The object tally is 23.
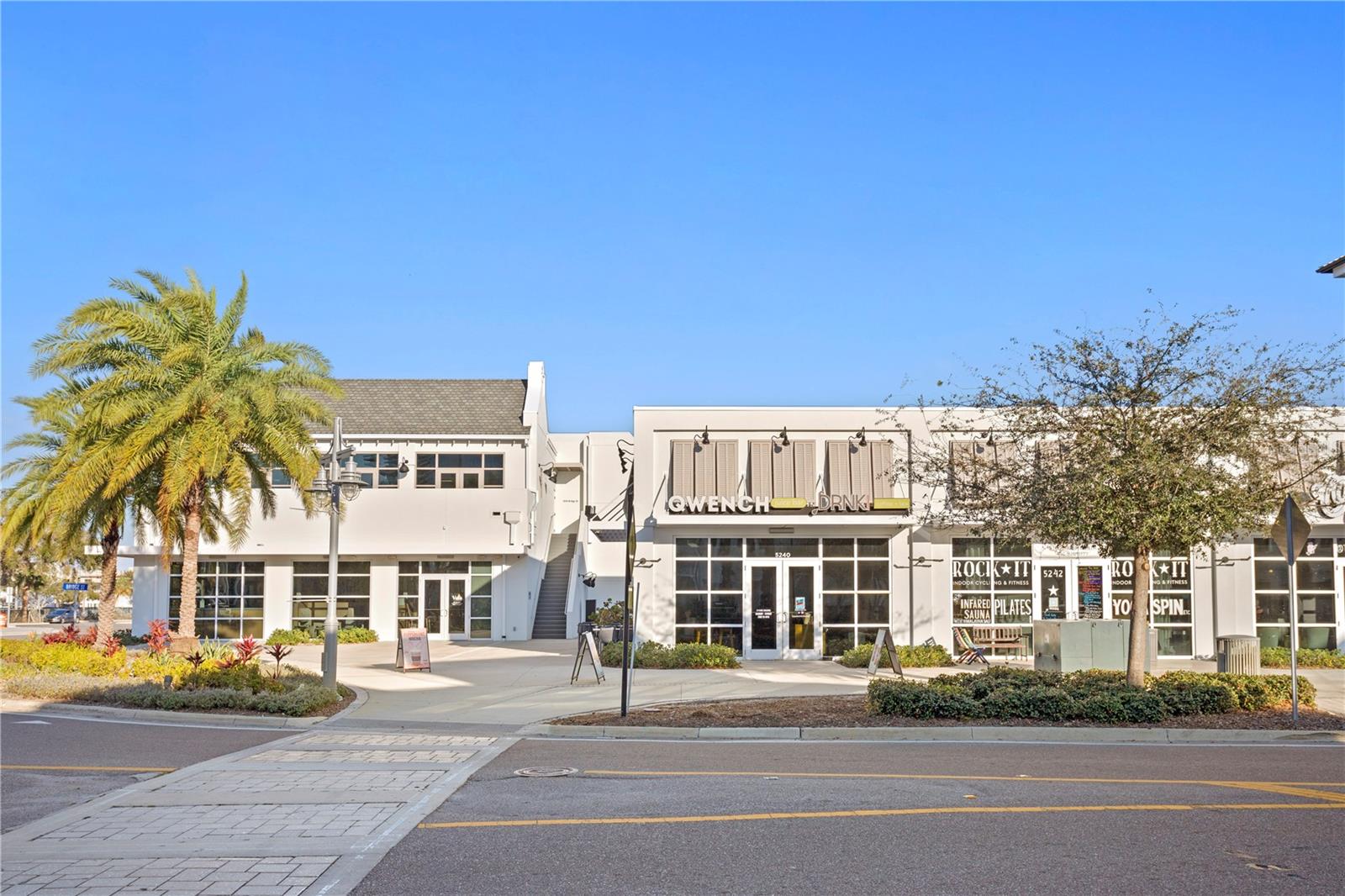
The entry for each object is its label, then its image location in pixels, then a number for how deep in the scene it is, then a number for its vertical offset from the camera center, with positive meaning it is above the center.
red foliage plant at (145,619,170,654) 22.31 -2.07
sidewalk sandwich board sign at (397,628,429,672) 24.44 -2.48
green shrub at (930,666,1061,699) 16.06 -2.06
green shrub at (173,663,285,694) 18.23 -2.33
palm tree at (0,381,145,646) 24.41 +0.56
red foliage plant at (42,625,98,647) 25.25 -2.38
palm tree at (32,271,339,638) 23.28 +2.58
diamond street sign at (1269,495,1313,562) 15.51 +0.03
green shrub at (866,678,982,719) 15.57 -2.22
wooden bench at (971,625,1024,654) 27.92 -2.50
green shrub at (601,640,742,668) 24.70 -2.63
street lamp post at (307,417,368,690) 18.86 +0.60
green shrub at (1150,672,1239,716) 15.80 -2.18
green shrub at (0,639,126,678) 20.86 -2.39
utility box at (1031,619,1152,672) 22.09 -2.08
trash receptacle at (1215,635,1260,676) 20.75 -2.13
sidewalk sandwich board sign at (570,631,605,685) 21.25 -2.26
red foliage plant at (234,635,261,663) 19.53 -2.00
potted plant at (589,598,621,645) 28.62 -2.40
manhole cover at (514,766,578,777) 11.56 -2.36
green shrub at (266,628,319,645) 34.72 -3.18
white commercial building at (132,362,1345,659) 27.80 -0.75
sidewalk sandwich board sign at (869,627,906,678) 22.19 -2.26
